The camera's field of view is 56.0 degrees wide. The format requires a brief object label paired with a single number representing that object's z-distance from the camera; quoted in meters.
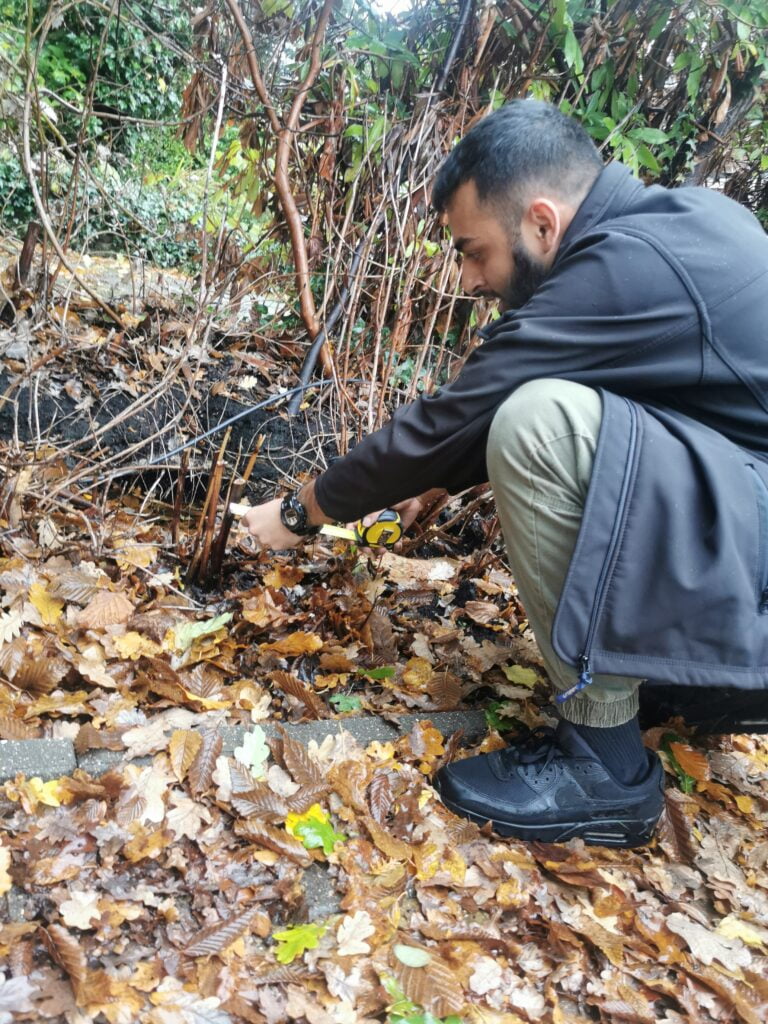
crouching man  1.65
